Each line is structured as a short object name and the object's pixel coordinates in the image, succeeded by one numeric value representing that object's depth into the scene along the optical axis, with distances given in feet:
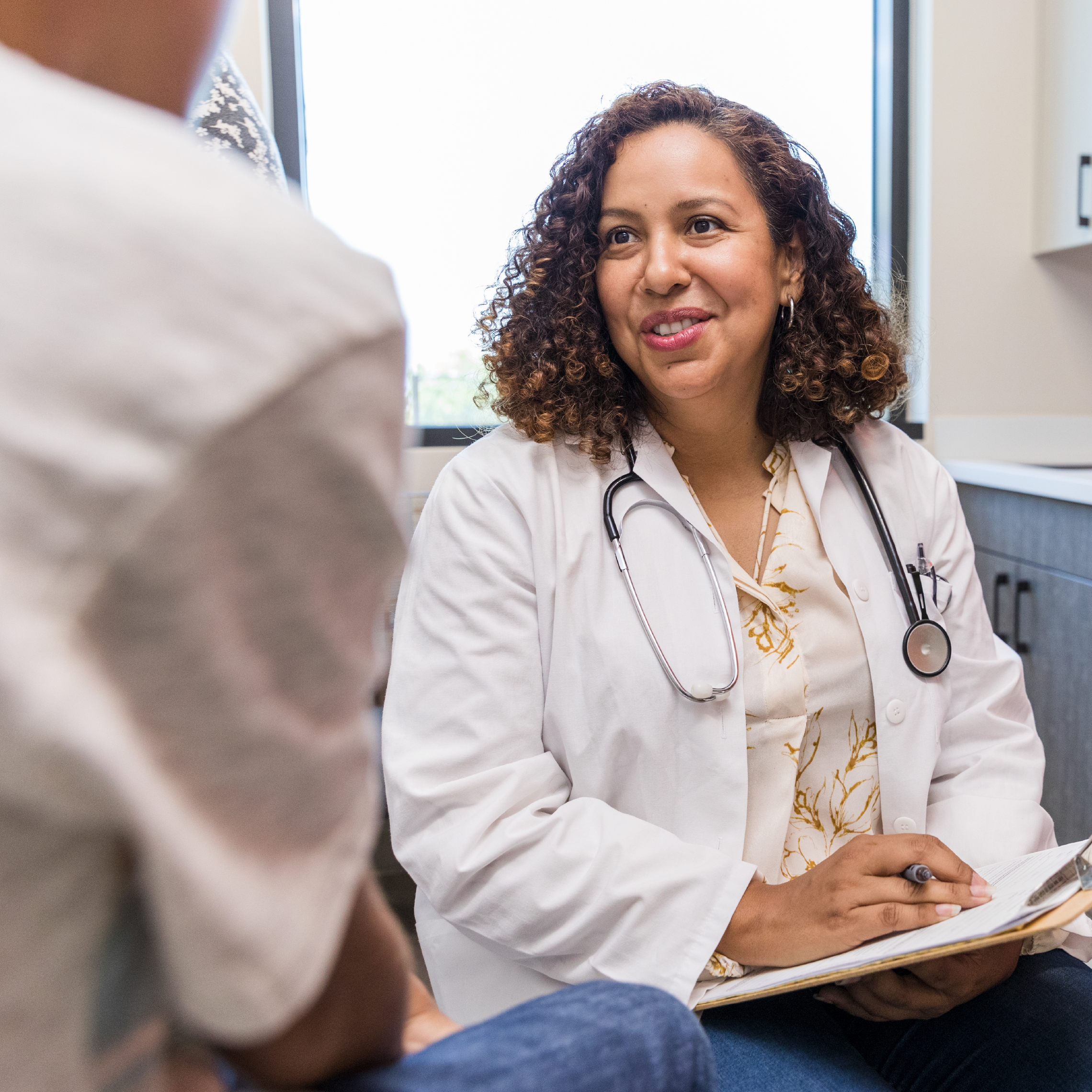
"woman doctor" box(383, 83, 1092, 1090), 3.08
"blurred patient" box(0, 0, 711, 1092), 0.70
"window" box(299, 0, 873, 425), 7.74
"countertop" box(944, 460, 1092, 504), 6.16
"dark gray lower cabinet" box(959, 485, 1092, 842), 6.34
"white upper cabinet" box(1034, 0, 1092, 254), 7.64
